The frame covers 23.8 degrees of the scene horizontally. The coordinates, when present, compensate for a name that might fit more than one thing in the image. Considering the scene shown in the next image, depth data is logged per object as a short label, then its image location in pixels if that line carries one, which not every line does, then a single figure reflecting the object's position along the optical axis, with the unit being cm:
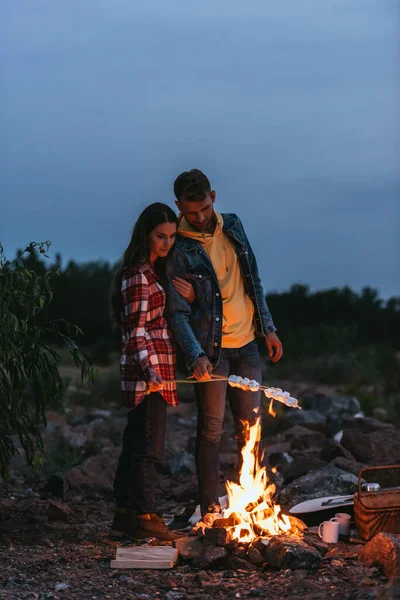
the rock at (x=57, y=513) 601
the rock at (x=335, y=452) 745
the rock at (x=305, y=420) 957
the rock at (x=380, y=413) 1119
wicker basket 502
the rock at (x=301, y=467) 693
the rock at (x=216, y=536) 480
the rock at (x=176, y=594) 436
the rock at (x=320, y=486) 623
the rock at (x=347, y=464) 695
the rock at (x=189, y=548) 484
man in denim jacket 511
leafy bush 520
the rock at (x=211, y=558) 474
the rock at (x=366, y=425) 910
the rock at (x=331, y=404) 1112
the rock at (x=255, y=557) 473
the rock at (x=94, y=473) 731
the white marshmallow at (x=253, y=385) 498
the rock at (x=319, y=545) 488
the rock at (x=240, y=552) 478
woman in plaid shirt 510
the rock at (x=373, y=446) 752
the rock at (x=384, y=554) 437
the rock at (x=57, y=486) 708
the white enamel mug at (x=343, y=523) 518
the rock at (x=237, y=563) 474
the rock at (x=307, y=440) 861
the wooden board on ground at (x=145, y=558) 478
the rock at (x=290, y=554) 461
